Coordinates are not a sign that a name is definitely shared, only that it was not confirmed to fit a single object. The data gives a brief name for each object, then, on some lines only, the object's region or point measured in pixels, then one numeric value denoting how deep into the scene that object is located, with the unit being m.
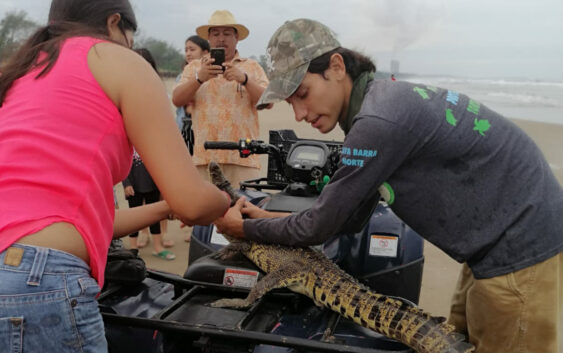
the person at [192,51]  6.36
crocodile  1.77
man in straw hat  4.55
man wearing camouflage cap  1.76
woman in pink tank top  1.34
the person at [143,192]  5.11
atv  1.78
